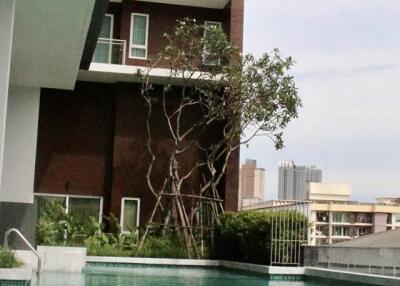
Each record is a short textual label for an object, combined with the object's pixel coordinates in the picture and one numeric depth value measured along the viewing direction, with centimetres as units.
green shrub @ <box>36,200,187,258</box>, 1547
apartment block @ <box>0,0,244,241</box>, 1822
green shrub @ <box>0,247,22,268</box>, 838
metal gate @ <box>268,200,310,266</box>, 1391
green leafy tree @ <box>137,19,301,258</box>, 1727
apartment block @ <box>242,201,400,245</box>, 6312
